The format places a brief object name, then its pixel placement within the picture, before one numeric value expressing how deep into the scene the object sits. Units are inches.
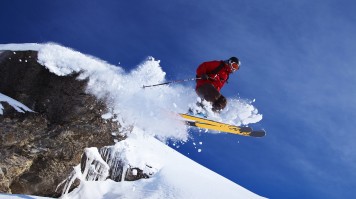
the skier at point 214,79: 378.9
